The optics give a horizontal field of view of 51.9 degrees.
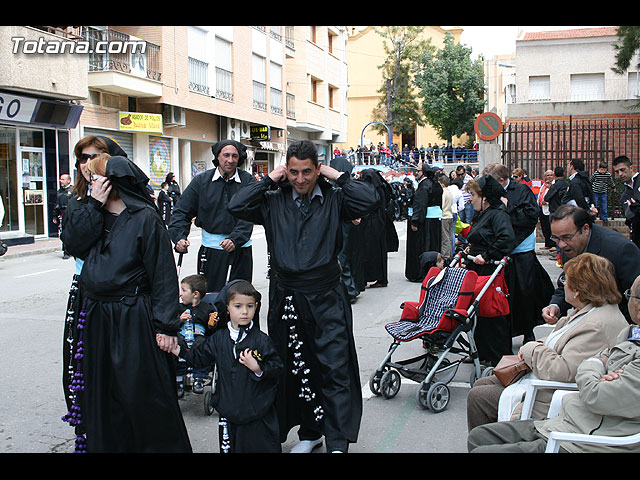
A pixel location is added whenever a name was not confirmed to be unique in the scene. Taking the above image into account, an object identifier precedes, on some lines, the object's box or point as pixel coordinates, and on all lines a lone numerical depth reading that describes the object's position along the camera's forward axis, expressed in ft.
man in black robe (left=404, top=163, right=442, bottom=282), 38.70
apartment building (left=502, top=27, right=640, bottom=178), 86.53
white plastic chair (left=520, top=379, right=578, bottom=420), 12.03
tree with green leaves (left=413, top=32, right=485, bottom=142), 151.74
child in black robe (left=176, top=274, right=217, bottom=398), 16.48
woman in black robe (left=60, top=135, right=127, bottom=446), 12.34
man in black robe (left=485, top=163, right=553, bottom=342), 21.65
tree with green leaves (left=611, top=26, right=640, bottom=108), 50.60
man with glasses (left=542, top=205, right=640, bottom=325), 13.82
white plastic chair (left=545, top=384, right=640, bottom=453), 9.92
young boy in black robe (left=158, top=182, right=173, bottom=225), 70.85
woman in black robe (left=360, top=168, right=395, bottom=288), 34.96
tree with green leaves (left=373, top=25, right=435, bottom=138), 166.09
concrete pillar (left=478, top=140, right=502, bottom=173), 55.88
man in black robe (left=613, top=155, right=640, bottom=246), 28.84
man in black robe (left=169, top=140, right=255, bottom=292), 19.48
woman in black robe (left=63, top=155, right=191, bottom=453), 12.12
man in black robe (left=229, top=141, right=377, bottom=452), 13.35
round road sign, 47.78
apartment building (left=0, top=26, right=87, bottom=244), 58.03
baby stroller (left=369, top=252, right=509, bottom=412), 17.65
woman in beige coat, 11.98
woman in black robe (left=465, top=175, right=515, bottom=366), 19.90
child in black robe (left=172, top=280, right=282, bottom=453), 12.67
